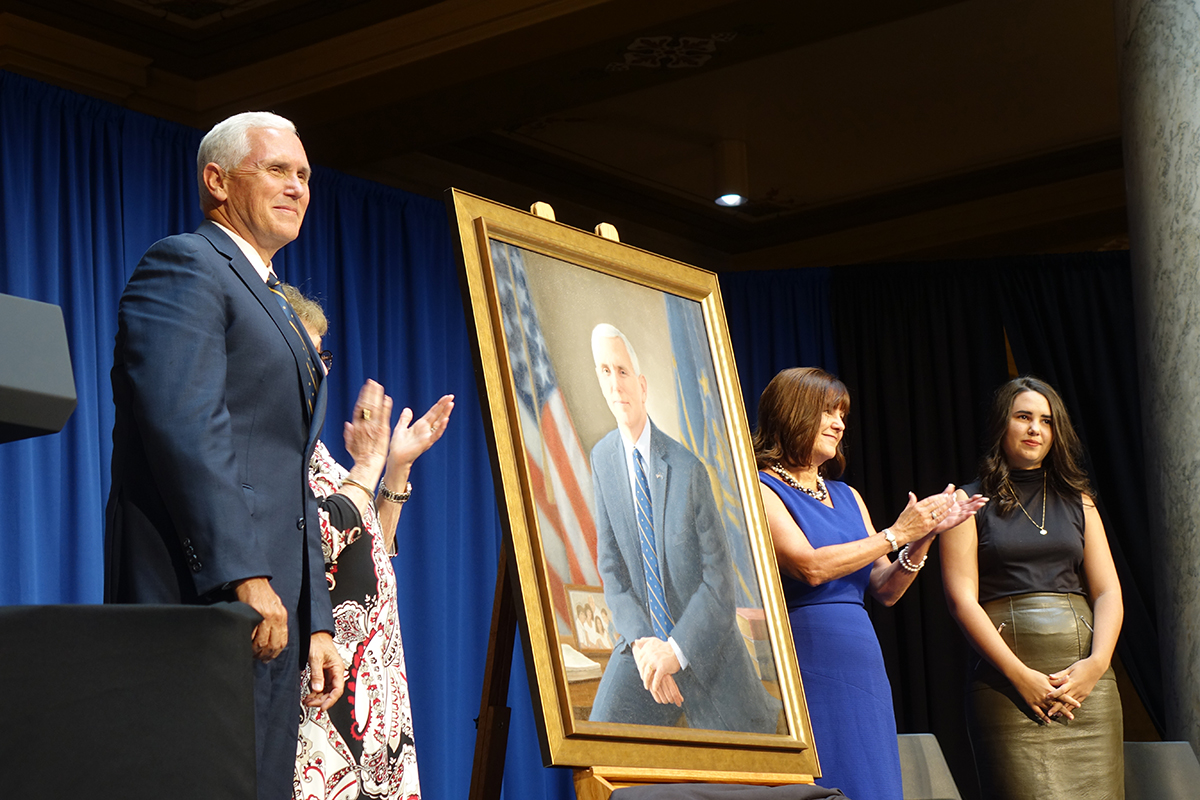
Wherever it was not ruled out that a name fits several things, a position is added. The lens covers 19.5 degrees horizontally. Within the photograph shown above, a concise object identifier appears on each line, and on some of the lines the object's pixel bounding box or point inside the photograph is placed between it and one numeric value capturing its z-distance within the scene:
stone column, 7.98
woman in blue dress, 7.02
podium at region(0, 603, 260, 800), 4.13
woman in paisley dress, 6.58
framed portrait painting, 6.28
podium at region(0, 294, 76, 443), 4.09
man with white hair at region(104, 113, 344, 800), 5.82
